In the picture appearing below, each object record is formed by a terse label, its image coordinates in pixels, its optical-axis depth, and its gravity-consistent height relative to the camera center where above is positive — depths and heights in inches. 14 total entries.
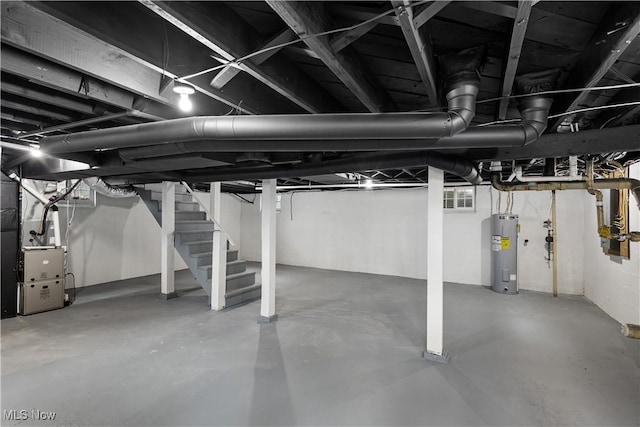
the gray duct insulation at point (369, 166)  97.3 +19.0
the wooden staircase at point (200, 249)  169.2 -18.9
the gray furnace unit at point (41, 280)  149.9 -33.1
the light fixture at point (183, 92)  57.5 +24.5
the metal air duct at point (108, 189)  164.9 +16.5
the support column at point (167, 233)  177.3 -9.6
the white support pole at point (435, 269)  106.4 -18.0
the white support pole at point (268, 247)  141.1 -14.1
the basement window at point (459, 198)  224.4 +15.5
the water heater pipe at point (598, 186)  107.8 +13.4
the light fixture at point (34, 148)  105.5 +23.9
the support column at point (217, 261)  159.6 -23.4
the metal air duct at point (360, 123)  55.1 +18.1
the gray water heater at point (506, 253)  194.4 -22.5
